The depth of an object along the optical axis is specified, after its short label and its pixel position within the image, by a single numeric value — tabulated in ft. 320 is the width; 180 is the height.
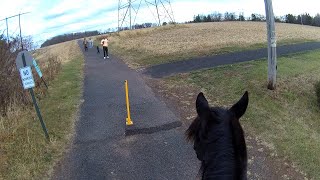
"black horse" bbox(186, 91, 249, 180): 6.03
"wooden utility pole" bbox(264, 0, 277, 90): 31.42
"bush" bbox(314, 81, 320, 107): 33.69
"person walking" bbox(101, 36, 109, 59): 66.29
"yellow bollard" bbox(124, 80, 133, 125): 25.65
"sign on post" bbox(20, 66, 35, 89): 21.77
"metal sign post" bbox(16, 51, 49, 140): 21.77
